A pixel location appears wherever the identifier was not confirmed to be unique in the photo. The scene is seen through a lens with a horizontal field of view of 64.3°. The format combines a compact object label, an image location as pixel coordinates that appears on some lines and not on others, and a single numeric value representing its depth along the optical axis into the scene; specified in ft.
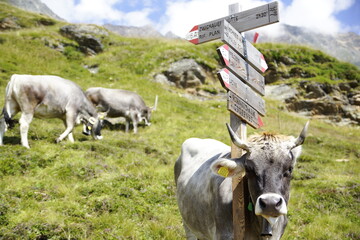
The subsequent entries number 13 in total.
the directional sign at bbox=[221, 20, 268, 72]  11.95
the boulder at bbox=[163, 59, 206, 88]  90.79
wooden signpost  11.50
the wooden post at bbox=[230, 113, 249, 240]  10.03
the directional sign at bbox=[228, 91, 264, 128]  11.49
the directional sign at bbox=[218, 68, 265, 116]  11.40
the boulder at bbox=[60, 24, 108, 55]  102.47
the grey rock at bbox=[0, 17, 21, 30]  102.83
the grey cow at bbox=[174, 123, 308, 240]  9.12
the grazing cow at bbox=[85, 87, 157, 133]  51.83
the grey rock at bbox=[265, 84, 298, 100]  93.83
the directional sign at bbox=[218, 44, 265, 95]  11.84
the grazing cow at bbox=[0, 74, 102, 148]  31.96
